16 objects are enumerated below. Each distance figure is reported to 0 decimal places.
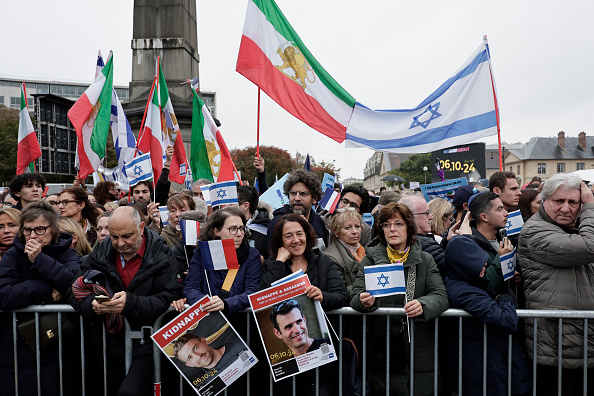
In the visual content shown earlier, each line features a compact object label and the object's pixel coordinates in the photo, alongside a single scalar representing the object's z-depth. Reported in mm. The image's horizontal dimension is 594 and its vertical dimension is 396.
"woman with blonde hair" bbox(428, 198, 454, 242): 4383
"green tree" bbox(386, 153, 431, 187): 74500
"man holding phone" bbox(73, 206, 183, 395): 2967
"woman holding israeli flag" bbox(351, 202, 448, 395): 2951
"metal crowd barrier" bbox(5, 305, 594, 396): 2869
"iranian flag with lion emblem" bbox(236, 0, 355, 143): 5430
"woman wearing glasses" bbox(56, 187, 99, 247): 4812
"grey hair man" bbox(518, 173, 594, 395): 2875
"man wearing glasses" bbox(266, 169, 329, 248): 4258
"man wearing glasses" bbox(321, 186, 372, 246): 4855
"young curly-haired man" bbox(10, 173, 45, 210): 5531
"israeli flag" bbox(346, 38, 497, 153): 5309
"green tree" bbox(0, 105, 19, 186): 38094
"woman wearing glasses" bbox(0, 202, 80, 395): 3086
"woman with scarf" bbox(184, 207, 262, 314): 3189
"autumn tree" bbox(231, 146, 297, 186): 46688
